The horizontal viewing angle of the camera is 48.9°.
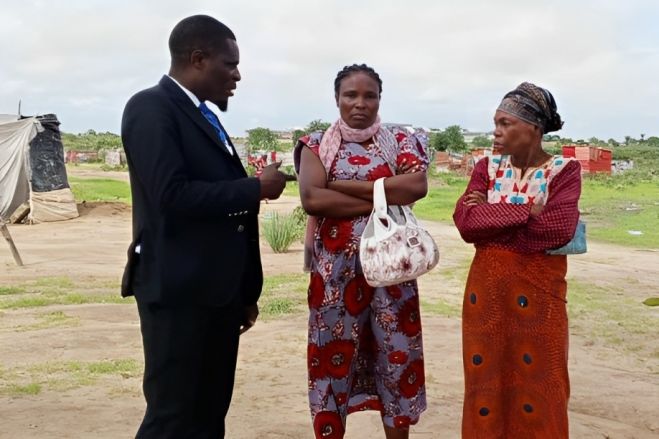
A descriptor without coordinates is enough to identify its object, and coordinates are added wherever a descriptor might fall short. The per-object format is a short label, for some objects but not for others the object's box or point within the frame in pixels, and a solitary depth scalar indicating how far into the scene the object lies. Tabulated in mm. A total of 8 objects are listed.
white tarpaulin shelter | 16094
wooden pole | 10084
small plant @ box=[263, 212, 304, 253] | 11820
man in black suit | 2256
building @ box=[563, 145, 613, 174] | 35562
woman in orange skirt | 2879
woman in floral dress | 3010
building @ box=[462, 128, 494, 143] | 76606
